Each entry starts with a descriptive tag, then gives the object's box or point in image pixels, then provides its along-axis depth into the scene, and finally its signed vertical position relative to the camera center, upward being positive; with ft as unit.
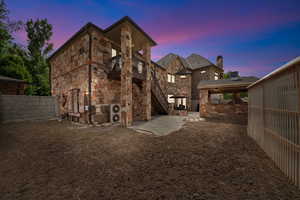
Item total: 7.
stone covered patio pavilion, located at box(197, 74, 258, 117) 28.26 +2.19
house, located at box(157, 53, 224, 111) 55.62 +13.51
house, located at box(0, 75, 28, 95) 33.94 +5.09
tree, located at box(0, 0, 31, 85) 42.92 +18.08
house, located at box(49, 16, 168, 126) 22.67 +6.56
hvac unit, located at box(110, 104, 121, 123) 25.07 -3.07
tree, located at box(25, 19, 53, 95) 59.72 +29.54
